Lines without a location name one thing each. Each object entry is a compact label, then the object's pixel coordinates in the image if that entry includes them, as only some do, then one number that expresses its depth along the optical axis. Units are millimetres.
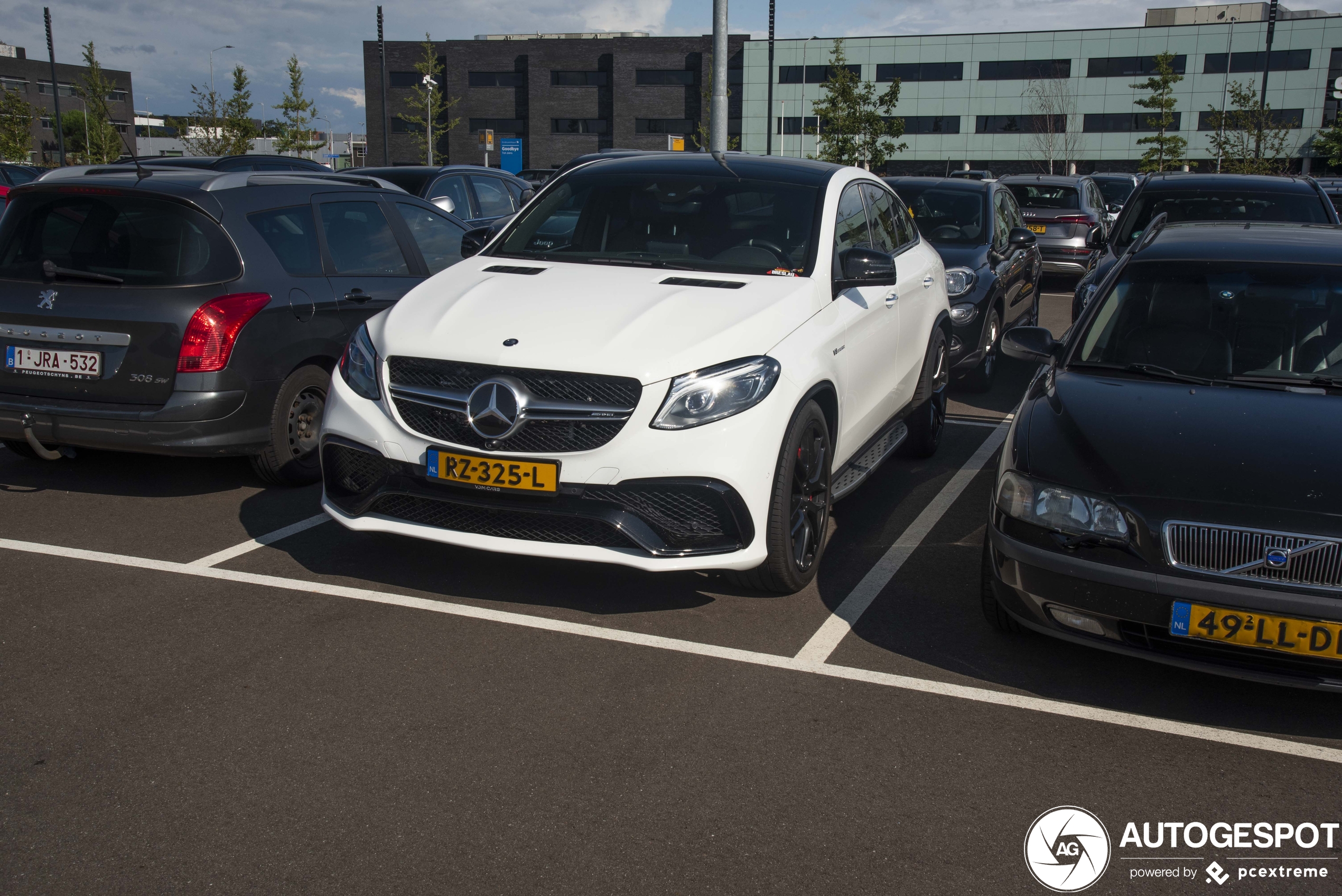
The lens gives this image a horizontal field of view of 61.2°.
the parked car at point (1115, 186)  23250
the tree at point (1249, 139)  42212
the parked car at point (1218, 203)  9883
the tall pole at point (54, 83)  37594
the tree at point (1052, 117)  66125
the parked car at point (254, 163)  14250
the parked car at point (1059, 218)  16406
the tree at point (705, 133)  57906
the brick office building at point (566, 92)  72188
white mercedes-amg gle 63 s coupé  4125
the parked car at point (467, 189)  12039
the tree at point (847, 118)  36000
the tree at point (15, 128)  45656
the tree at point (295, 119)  41656
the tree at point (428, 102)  52094
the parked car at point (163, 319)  5508
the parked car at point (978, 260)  9297
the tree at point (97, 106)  36625
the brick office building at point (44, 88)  94625
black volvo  3404
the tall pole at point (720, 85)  13781
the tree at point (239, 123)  36594
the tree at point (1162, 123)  46062
